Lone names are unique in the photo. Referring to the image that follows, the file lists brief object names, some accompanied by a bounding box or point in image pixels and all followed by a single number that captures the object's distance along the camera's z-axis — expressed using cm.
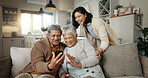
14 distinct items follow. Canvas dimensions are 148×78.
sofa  146
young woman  153
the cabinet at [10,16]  547
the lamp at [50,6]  413
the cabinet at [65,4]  663
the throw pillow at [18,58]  145
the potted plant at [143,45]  283
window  620
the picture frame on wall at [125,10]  364
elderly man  116
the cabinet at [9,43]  510
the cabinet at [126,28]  334
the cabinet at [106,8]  426
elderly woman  123
